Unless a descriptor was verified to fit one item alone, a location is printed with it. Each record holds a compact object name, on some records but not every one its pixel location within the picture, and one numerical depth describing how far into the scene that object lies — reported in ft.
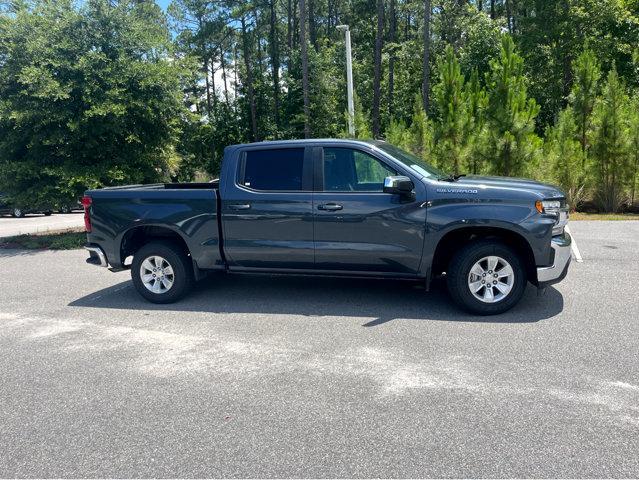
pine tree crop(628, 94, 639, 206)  46.65
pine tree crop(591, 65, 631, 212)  47.19
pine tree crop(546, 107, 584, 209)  48.62
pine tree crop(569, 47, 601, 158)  50.42
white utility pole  54.70
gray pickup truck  17.80
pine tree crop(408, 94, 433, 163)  49.21
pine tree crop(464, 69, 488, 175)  46.08
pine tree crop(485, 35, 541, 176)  44.47
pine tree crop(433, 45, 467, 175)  47.01
